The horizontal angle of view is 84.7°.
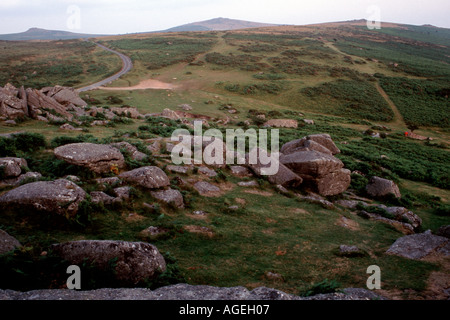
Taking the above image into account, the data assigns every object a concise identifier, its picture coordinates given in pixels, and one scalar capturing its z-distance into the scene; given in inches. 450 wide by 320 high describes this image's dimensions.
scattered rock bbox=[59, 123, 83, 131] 794.2
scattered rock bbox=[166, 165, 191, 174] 631.6
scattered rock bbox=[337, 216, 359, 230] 540.4
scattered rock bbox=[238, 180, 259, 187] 674.6
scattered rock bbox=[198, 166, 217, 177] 673.8
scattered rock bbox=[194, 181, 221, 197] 590.4
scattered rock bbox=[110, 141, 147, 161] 630.5
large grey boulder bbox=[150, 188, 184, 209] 487.5
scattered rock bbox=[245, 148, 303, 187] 713.0
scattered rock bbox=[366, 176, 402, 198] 753.6
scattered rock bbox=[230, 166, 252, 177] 730.2
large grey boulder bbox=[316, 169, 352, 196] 722.2
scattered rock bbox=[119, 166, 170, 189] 504.4
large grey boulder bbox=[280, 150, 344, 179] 716.7
